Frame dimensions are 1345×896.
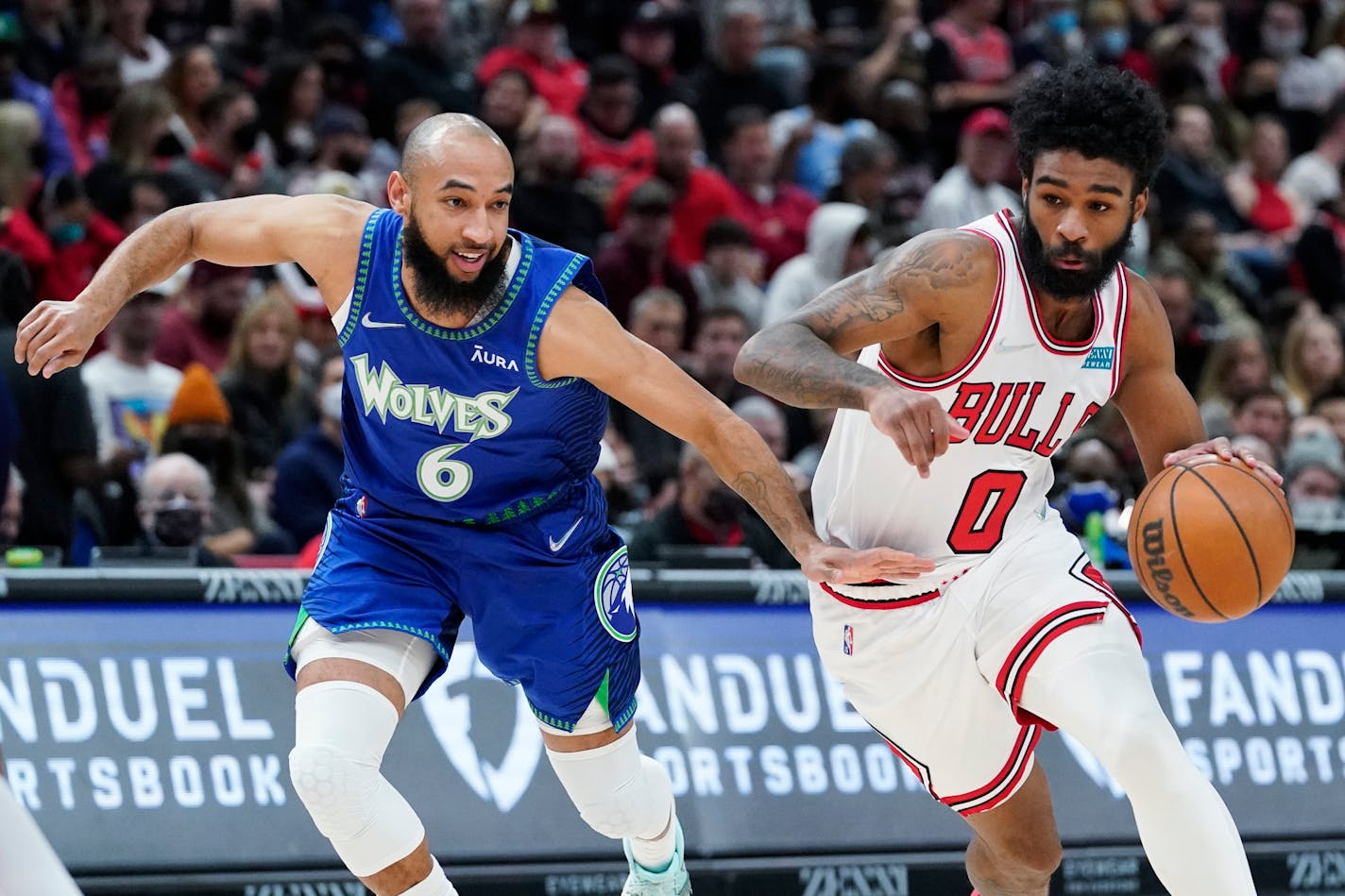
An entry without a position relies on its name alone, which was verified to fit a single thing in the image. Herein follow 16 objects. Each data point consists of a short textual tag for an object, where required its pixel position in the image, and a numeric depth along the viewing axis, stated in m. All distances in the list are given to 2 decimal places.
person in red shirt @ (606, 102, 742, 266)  22.33
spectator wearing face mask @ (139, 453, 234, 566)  14.48
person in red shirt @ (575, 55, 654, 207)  23.33
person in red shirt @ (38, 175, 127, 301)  18.83
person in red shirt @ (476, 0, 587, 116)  24.08
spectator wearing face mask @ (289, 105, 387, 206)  20.83
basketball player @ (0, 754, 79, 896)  6.17
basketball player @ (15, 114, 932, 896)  9.27
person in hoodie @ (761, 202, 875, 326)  20.77
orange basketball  9.20
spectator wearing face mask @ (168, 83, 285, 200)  20.34
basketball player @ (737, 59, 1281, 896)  9.27
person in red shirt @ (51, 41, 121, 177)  20.97
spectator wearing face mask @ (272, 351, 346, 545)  15.98
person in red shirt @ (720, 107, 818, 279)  23.12
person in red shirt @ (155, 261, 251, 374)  18.73
